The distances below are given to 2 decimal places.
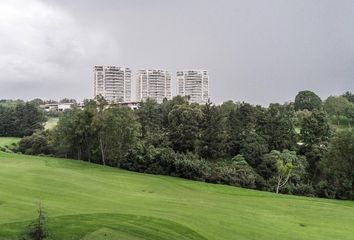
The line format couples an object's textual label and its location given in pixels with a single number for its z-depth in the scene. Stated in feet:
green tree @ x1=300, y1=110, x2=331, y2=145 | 250.37
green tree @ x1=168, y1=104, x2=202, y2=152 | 254.68
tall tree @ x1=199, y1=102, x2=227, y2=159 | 254.47
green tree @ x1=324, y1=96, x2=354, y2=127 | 387.34
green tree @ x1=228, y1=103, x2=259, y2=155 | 260.01
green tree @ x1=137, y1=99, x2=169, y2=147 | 264.93
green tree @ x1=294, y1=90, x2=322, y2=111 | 420.77
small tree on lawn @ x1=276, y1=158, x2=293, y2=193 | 196.52
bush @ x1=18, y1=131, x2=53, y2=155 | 270.46
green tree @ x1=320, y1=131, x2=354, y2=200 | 198.59
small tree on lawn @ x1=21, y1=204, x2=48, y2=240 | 49.11
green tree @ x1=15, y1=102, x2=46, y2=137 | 359.46
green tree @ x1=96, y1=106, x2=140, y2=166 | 209.67
